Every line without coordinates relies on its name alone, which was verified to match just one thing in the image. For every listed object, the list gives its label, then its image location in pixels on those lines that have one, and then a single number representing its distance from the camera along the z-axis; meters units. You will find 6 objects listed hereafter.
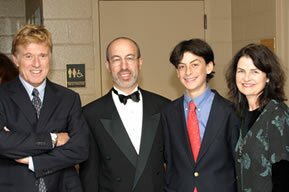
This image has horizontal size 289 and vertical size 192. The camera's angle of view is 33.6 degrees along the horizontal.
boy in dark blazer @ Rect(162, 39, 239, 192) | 2.49
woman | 2.17
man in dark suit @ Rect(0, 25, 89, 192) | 2.33
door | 4.05
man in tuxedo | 2.62
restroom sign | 3.98
